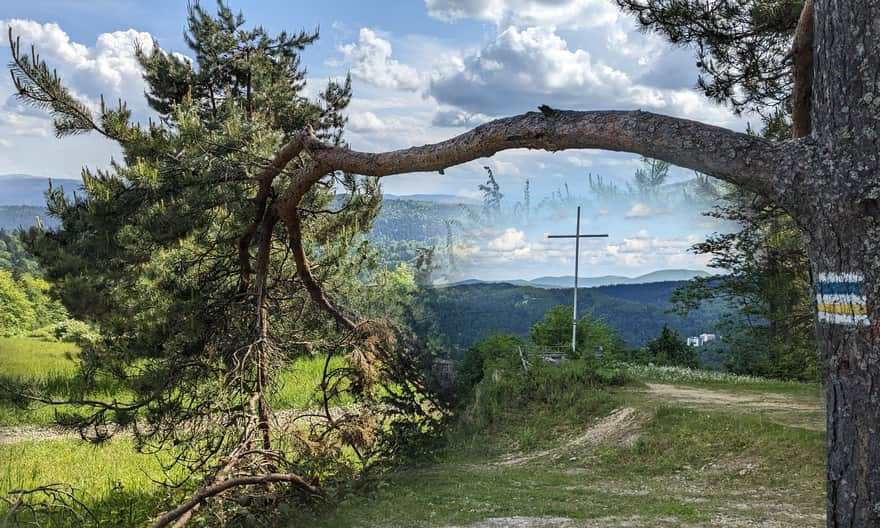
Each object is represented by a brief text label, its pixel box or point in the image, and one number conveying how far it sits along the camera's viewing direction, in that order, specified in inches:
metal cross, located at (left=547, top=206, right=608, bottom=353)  613.6
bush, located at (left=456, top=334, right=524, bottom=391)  391.8
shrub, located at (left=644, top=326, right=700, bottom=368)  676.4
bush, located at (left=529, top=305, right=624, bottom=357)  502.3
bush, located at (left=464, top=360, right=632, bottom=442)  392.2
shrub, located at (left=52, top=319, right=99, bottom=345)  445.3
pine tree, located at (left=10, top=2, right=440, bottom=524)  216.2
